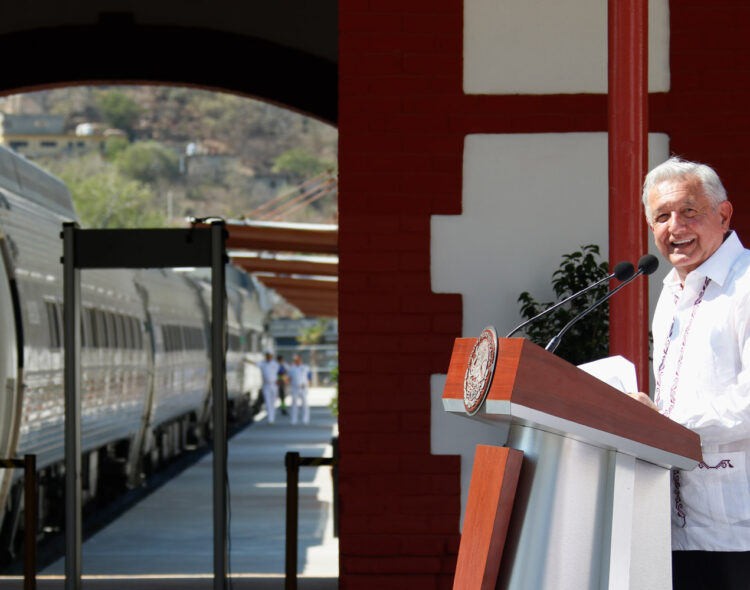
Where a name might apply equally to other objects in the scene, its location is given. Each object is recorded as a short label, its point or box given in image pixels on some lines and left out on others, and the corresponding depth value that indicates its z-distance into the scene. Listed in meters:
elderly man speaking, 6.48
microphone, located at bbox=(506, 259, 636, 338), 7.03
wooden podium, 5.95
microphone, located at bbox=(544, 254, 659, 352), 7.00
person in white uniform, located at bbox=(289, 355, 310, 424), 64.69
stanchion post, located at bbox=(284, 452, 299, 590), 15.09
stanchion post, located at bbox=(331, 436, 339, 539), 22.83
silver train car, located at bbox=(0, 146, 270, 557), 22.06
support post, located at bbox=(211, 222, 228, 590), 15.08
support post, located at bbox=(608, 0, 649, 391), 9.61
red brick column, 12.73
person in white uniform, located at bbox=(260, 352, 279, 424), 64.94
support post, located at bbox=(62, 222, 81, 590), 15.41
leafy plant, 11.98
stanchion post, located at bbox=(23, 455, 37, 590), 15.32
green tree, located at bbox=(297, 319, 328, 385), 185.45
